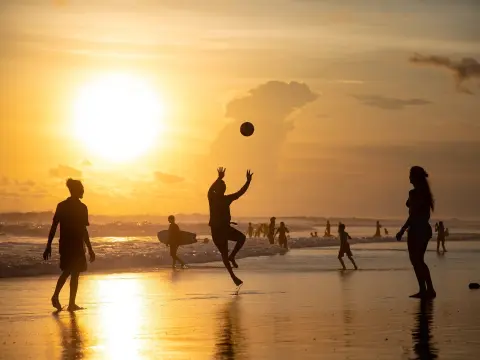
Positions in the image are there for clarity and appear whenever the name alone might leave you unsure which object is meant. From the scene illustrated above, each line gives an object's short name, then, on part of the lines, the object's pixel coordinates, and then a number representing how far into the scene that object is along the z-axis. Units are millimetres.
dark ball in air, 25281
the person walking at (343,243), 32438
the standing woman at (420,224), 18938
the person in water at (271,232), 58438
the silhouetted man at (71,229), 17531
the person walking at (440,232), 49100
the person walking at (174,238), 33397
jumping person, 21031
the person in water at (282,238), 53878
